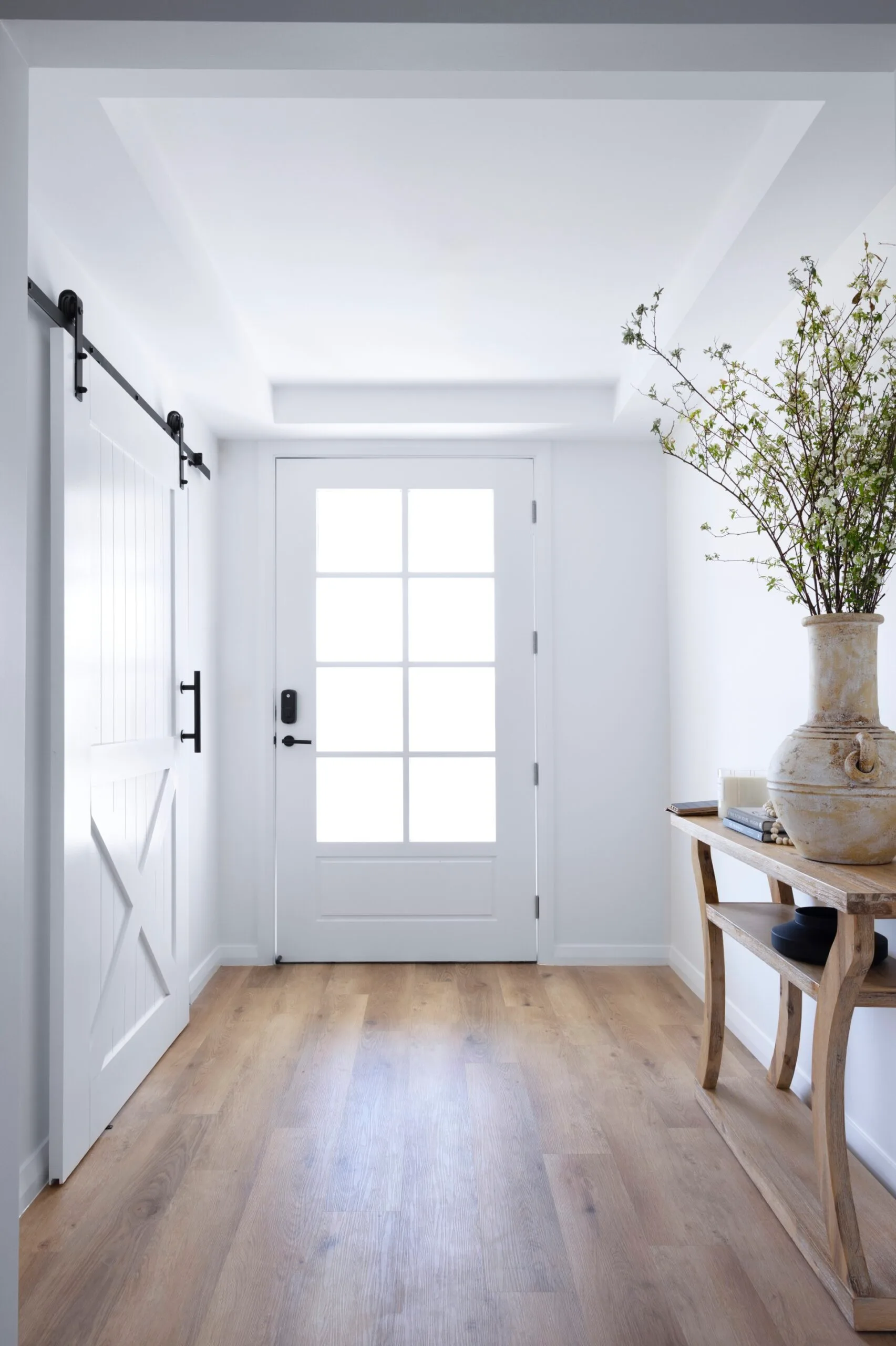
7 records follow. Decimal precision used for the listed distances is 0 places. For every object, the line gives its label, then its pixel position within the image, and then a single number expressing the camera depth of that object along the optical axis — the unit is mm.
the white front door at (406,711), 4062
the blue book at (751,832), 2153
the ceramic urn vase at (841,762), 1801
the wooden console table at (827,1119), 1687
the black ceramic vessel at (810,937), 1985
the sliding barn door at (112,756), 2258
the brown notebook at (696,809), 2648
